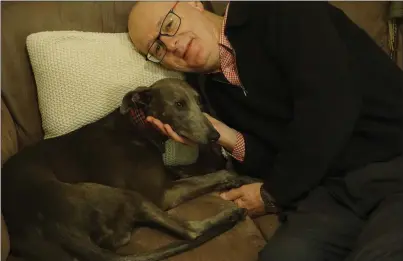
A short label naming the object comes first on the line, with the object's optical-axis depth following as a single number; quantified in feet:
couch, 5.90
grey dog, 5.62
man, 5.66
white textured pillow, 6.73
